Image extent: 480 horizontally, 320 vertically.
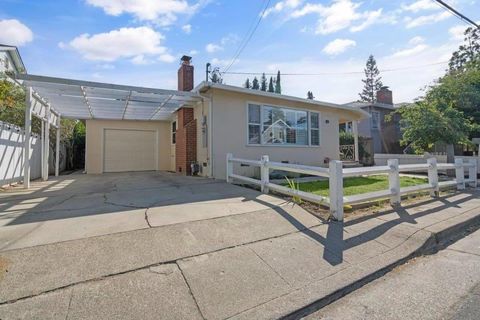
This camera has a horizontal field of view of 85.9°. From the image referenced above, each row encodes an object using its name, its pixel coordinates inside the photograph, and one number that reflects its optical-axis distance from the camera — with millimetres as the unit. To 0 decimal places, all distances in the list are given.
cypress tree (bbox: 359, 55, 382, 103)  49094
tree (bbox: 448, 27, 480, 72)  28250
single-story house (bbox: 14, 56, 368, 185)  9000
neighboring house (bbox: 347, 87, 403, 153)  20844
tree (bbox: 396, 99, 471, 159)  10344
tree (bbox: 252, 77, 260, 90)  33494
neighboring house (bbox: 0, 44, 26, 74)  14814
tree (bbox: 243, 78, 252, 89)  32859
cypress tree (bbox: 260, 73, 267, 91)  34425
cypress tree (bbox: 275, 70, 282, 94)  32750
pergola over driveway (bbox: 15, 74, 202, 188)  7316
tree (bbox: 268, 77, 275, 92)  33562
